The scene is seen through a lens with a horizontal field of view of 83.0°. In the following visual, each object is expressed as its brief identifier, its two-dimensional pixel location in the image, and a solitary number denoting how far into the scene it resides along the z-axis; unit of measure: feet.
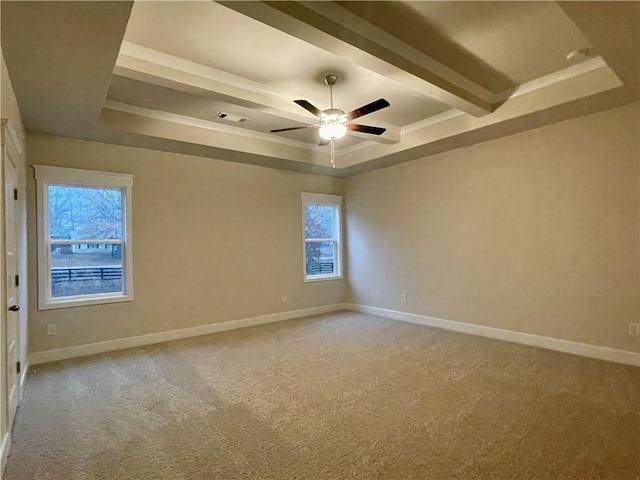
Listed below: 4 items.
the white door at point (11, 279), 8.27
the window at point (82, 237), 13.62
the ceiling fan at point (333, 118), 10.88
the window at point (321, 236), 21.42
